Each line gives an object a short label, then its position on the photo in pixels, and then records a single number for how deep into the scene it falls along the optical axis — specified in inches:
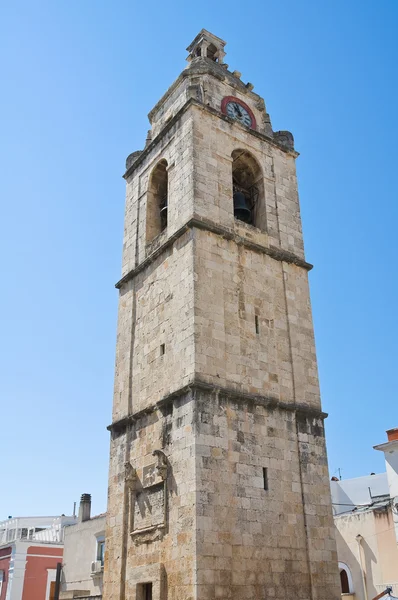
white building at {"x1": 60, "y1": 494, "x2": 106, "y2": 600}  919.4
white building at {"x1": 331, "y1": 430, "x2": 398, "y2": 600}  776.3
